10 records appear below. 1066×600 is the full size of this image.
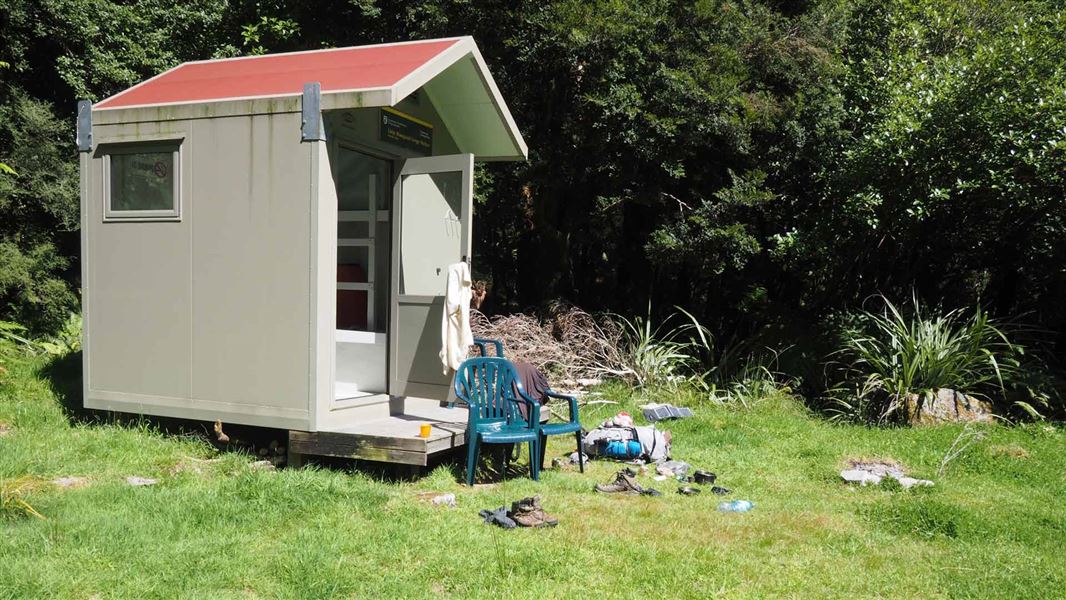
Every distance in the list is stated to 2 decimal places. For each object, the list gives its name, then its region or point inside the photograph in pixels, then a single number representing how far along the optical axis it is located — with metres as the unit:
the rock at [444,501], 5.85
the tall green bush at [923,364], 9.12
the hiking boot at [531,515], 5.33
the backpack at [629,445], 7.57
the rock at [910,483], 6.73
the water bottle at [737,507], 6.02
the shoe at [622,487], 6.39
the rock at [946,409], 8.94
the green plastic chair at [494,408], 6.39
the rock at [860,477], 6.86
